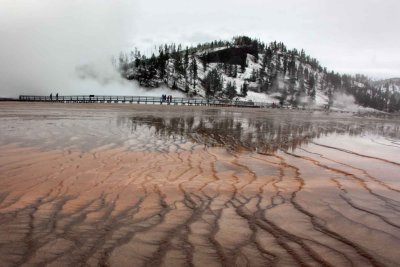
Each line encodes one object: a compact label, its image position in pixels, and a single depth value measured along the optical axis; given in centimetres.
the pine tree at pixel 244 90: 15360
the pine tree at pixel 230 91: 14650
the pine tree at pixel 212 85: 14488
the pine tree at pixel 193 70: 14577
